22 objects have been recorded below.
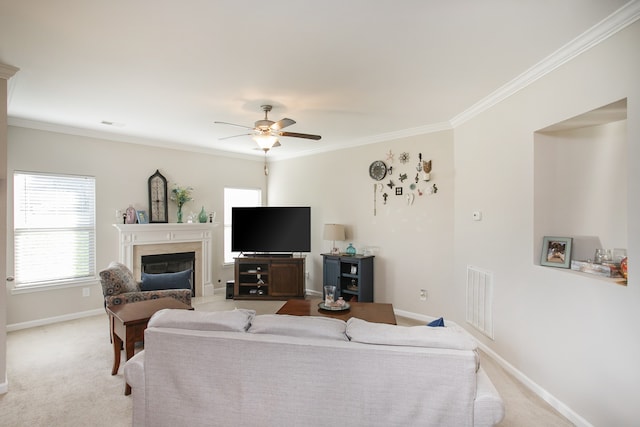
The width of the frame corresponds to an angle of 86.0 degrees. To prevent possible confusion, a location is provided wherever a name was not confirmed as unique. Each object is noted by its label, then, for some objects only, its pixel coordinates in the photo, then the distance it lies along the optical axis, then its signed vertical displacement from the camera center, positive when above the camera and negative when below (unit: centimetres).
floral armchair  344 -83
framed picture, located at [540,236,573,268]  269 -33
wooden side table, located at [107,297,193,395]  290 -96
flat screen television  591 -33
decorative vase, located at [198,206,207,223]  598 -12
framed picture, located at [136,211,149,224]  522 -11
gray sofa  167 -86
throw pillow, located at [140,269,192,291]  427 -91
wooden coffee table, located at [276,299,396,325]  329 -103
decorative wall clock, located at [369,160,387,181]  516 +62
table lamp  546 -36
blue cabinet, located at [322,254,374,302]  500 -97
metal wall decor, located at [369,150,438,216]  465 +48
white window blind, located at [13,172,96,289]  439 -26
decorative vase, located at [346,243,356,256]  533 -62
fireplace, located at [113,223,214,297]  511 -54
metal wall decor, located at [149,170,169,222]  543 +19
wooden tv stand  578 -116
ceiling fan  349 +82
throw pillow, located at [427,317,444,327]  212 -70
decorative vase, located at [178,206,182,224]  570 -10
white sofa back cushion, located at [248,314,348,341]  188 -66
